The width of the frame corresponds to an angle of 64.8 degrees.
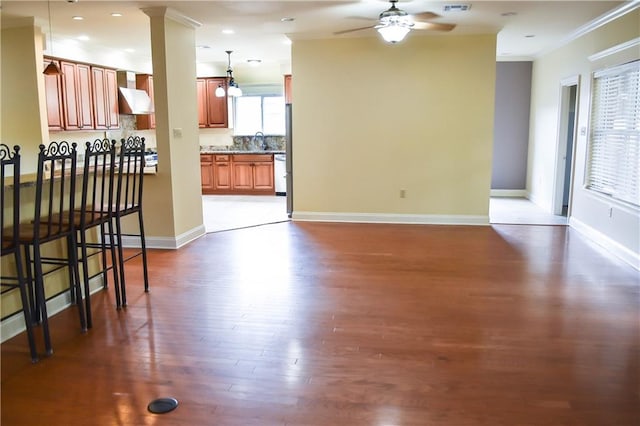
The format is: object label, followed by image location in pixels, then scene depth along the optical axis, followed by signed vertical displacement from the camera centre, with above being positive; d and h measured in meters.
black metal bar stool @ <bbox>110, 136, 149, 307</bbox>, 3.76 -0.57
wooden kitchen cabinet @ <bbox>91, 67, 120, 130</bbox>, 7.51 +0.59
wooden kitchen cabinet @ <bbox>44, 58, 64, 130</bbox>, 6.44 +0.48
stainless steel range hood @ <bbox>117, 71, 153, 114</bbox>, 8.16 +0.65
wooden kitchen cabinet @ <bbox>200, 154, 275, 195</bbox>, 9.88 -0.74
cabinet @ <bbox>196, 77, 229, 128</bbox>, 9.83 +0.62
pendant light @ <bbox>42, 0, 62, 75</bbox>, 5.50 +0.72
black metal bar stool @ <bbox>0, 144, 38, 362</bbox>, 2.68 -0.57
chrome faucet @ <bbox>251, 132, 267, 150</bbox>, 10.47 -0.07
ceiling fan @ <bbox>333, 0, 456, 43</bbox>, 4.50 +1.00
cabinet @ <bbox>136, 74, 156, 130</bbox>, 8.84 +0.71
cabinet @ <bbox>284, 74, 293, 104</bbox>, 9.47 +0.92
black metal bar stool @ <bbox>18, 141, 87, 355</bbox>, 2.94 -0.60
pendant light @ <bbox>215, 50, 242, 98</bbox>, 9.13 +0.88
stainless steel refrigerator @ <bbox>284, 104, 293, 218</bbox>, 7.28 -0.34
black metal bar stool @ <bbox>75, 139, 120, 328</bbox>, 3.33 -0.61
